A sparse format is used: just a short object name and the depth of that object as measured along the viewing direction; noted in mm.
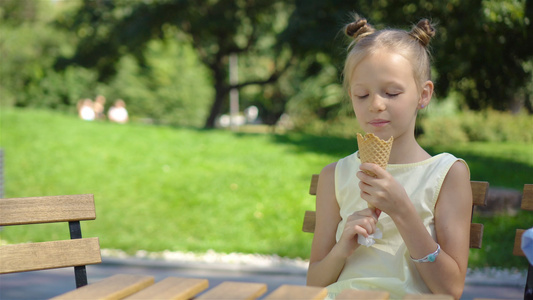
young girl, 1991
